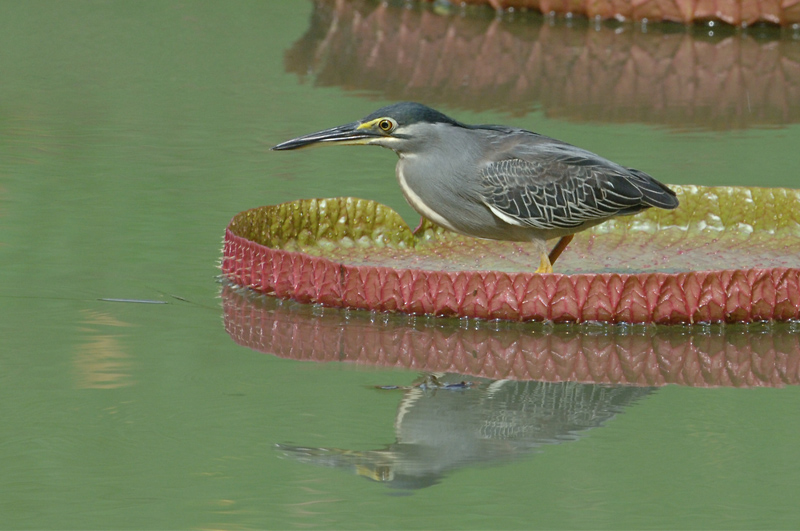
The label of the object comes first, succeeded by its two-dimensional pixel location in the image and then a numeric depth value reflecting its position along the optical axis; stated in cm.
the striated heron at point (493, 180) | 1385
